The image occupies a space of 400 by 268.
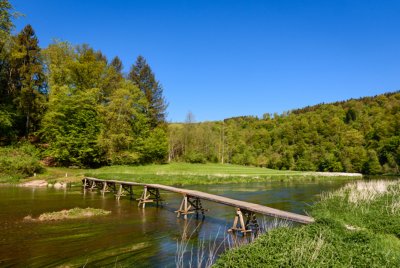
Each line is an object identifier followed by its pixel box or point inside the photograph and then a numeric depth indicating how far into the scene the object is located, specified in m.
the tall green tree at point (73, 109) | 46.50
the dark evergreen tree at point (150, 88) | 65.88
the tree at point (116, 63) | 73.11
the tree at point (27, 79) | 48.47
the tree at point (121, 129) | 50.47
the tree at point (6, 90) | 31.73
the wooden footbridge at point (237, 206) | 12.48
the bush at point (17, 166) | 34.25
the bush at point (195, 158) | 70.62
